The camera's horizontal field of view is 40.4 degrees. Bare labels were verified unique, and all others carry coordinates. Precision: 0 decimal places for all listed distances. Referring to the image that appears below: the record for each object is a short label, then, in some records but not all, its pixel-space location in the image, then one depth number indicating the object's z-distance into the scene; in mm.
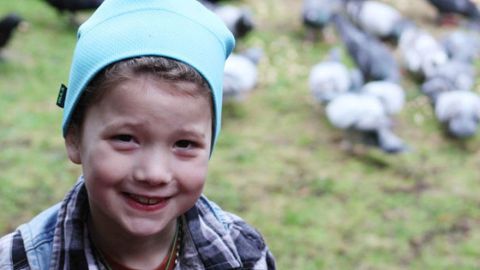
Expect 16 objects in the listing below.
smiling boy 1224
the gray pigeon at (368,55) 5209
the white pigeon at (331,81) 4801
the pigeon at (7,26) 5117
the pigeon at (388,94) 4730
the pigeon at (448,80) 5199
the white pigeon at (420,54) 5695
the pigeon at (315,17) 6352
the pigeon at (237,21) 5867
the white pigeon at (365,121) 4285
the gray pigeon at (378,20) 6531
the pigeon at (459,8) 7348
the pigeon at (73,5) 6074
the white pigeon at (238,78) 4656
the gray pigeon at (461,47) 5922
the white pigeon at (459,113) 4613
